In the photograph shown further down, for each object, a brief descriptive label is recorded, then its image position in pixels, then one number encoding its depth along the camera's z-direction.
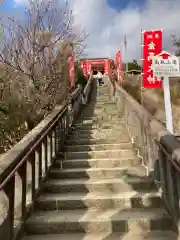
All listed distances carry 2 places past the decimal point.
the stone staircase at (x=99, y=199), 2.82
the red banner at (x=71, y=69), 9.07
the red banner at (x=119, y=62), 11.20
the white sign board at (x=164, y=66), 4.36
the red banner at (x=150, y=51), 5.88
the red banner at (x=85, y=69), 19.74
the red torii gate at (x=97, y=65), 20.27
